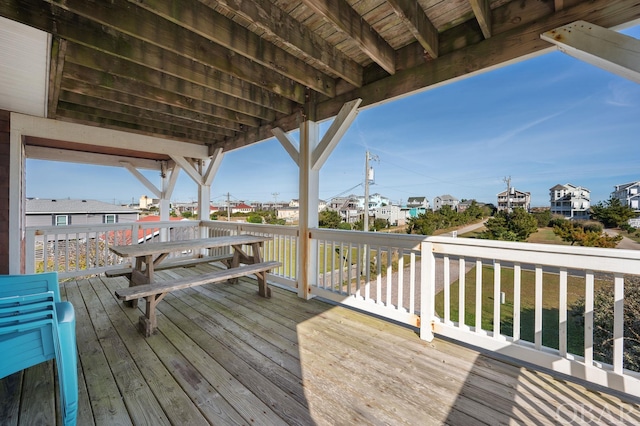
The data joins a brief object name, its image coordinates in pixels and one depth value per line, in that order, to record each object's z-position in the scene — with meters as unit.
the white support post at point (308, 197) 3.20
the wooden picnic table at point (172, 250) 2.59
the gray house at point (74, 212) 10.76
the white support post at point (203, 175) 5.05
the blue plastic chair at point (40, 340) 1.17
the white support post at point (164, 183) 5.85
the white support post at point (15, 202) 2.94
